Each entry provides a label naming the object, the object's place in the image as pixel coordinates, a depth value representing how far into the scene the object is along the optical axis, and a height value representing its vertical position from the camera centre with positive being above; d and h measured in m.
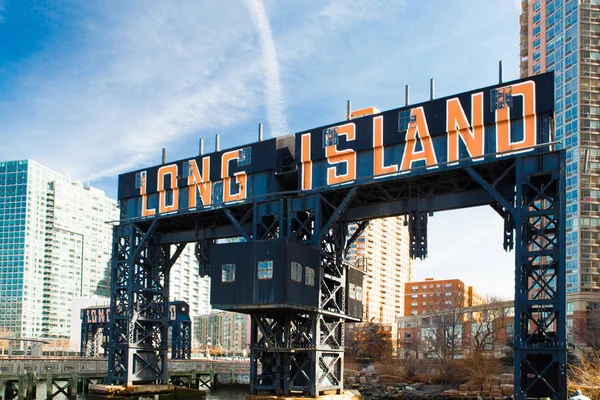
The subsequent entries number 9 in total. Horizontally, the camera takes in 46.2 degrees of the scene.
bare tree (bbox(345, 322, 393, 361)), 130.62 -12.56
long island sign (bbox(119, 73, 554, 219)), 38.62 +8.13
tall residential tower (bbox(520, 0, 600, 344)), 113.06 +25.02
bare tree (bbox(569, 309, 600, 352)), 97.69 -6.96
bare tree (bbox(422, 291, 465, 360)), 97.44 -8.91
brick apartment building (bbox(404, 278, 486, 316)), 184.71 -5.06
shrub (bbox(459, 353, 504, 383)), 72.89 -9.40
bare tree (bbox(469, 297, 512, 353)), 104.89 -4.52
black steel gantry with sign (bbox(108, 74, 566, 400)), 36.81 +4.88
